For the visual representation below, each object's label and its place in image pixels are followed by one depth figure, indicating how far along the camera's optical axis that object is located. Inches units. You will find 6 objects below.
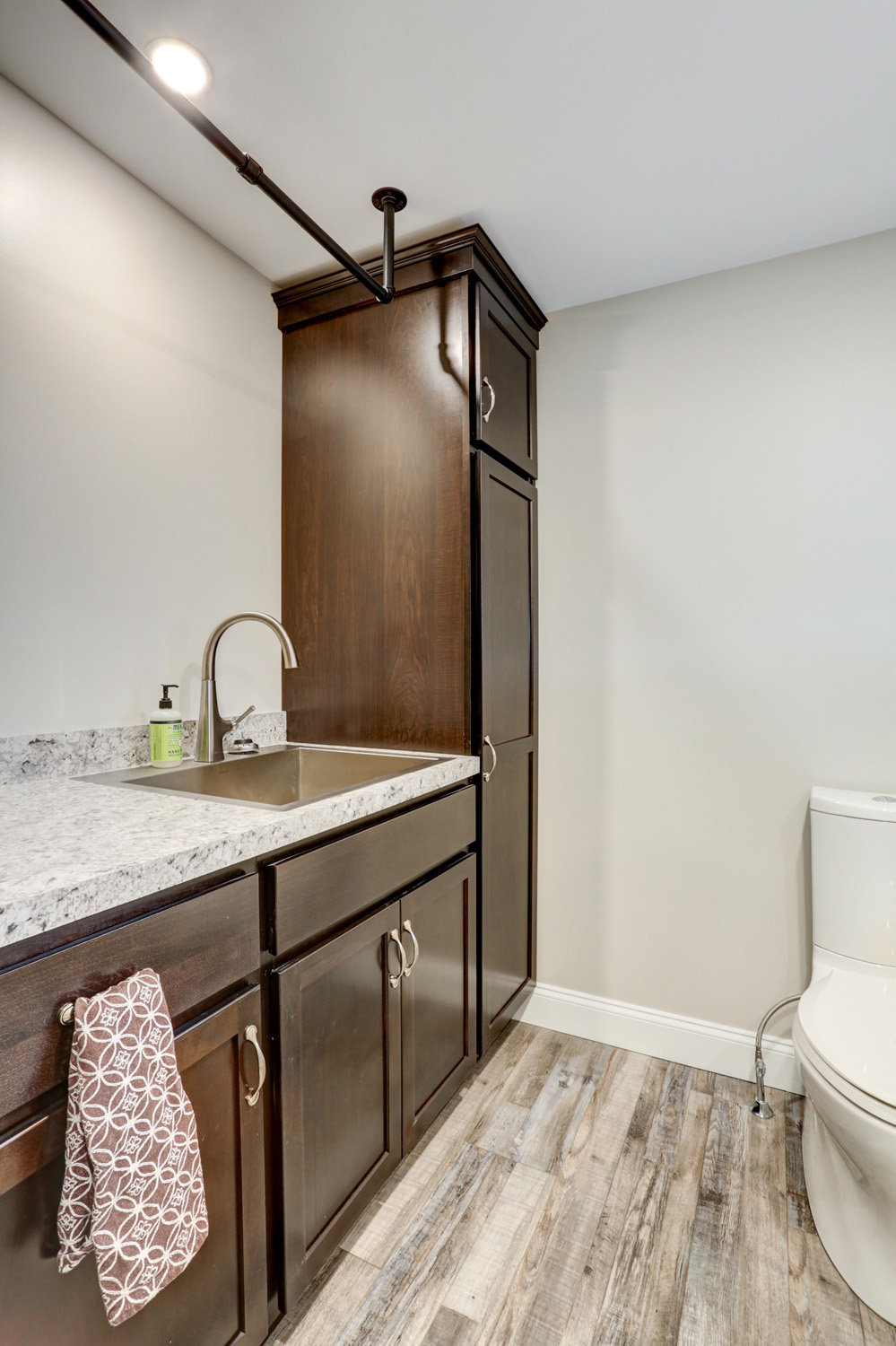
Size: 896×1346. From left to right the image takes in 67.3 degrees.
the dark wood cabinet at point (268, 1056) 28.5
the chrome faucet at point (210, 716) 62.7
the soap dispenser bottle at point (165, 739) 60.3
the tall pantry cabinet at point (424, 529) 68.7
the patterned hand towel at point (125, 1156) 27.9
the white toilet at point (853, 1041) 47.3
